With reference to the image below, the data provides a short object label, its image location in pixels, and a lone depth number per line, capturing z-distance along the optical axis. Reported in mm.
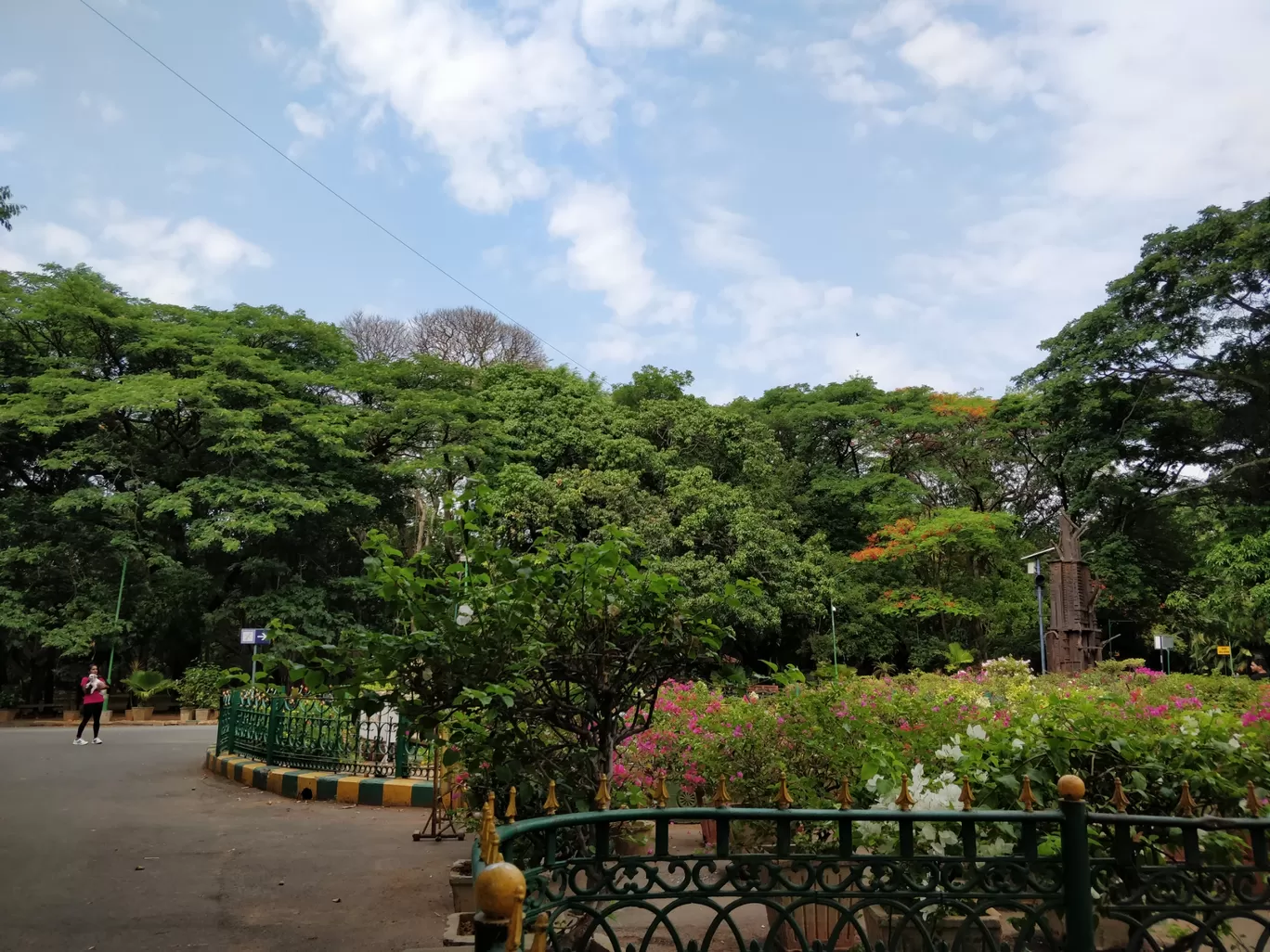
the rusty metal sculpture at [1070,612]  18828
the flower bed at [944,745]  3805
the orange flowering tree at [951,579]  25688
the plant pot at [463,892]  4988
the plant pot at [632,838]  4449
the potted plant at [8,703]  23328
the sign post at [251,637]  18686
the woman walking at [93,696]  15320
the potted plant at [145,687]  24062
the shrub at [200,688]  24359
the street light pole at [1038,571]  20984
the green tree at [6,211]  8750
